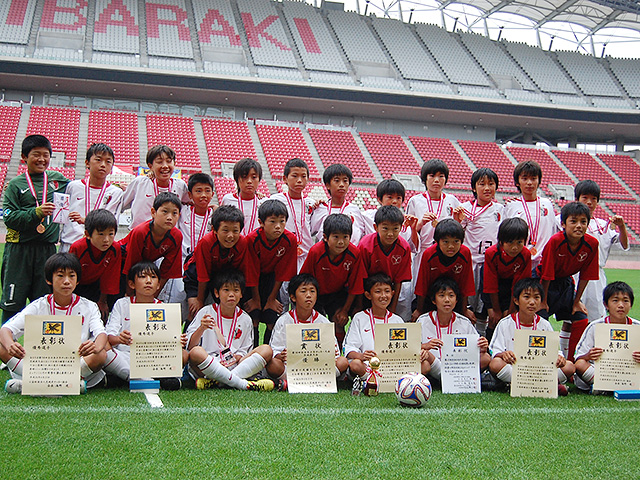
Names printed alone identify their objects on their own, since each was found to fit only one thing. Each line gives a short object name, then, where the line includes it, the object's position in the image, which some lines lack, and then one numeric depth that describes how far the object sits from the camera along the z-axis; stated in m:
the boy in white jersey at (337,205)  5.07
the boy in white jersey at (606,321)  4.35
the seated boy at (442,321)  4.34
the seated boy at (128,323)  3.92
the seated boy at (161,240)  4.34
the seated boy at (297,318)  4.20
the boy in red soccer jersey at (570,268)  4.60
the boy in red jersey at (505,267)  4.52
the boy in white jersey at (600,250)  5.54
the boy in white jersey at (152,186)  5.05
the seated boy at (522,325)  4.23
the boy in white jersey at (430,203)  5.18
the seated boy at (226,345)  4.00
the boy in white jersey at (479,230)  5.17
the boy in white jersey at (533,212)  5.12
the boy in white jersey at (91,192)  4.80
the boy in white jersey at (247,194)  5.00
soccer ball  3.66
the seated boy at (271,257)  4.43
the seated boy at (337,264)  4.40
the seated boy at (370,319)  4.33
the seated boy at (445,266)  4.58
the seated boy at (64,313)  3.64
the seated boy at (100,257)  4.14
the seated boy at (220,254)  4.32
